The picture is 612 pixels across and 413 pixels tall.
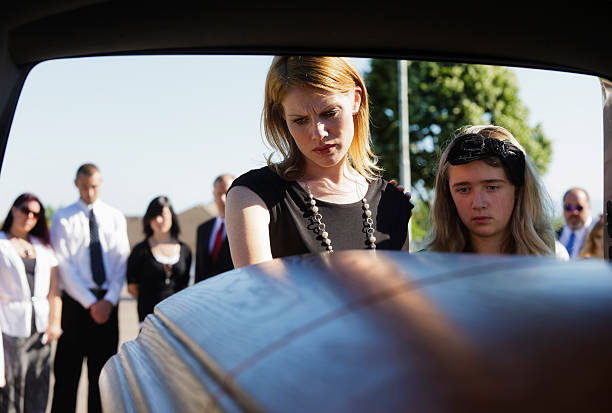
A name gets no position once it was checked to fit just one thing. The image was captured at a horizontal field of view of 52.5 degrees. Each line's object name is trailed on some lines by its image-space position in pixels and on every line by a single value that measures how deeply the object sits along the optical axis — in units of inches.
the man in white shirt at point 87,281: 245.6
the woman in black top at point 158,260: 268.8
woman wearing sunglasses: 224.2
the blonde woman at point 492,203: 91.2
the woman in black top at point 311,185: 70.3
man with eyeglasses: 294.4
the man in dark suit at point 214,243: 263.7
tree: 1133.7
